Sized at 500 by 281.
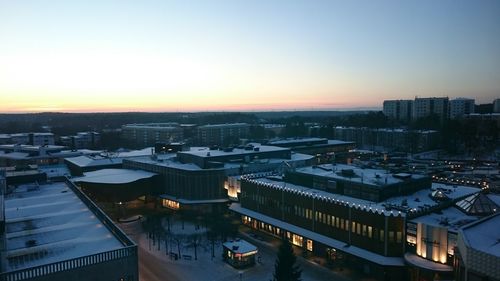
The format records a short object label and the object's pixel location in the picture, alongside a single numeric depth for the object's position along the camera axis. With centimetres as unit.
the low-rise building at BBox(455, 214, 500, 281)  2364
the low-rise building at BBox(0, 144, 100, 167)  10319
